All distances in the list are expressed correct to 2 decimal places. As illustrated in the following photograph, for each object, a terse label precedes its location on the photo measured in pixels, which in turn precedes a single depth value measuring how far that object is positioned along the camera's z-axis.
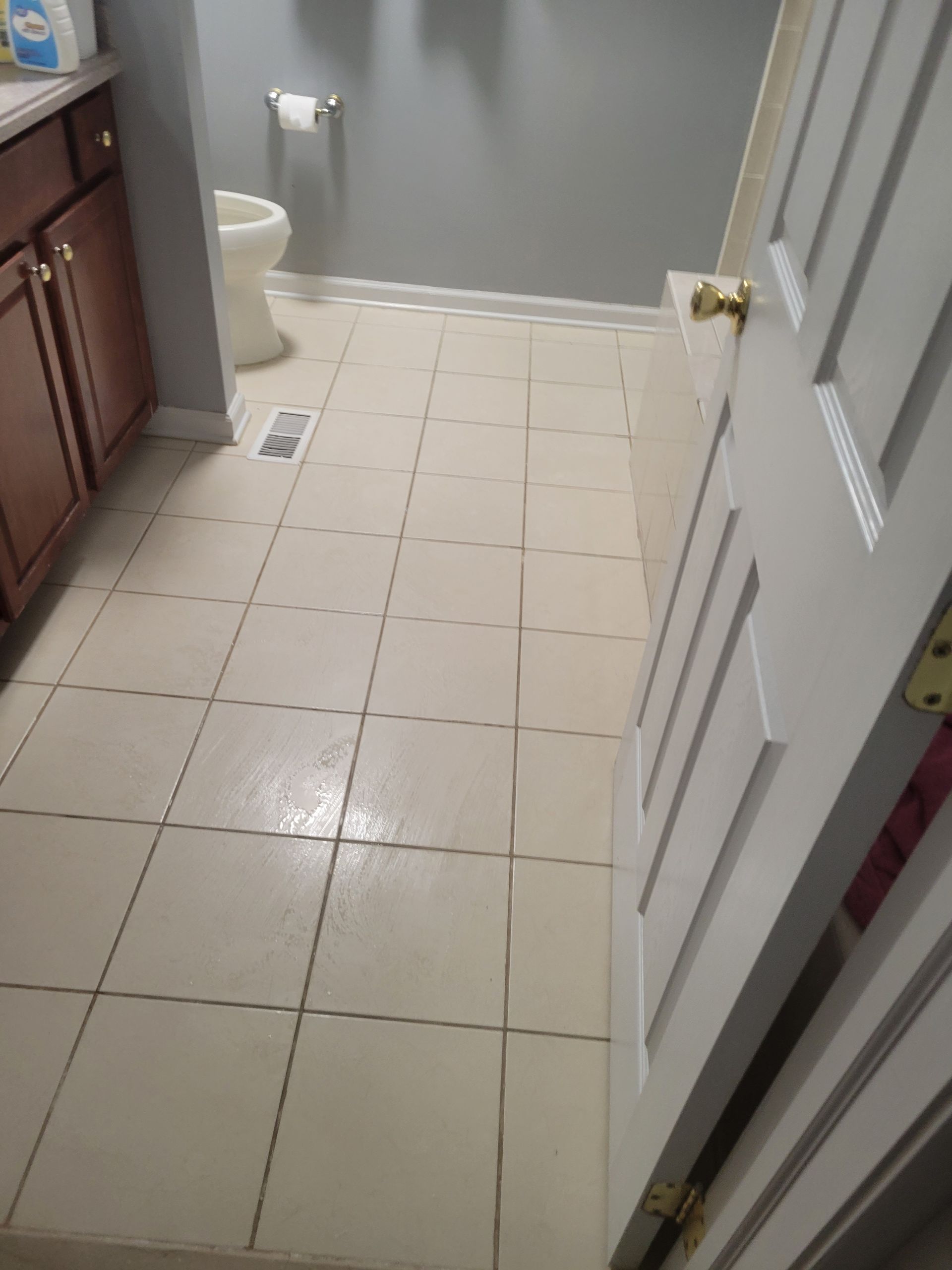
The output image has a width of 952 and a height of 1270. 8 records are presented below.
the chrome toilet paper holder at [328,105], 2.92
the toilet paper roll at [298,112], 2.87
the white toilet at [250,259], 2.61
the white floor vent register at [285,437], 2.50
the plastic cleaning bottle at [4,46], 1.71
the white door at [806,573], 0.56
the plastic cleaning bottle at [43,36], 1.69
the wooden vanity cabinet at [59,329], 1.65
